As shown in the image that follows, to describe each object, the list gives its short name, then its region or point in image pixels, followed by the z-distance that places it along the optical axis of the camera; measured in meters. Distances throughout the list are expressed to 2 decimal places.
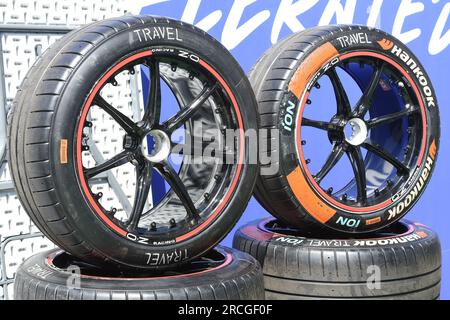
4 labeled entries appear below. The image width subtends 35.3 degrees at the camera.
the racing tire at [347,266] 3.56
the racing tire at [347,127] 3.60
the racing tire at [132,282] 2.83
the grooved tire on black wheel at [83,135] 2.75
